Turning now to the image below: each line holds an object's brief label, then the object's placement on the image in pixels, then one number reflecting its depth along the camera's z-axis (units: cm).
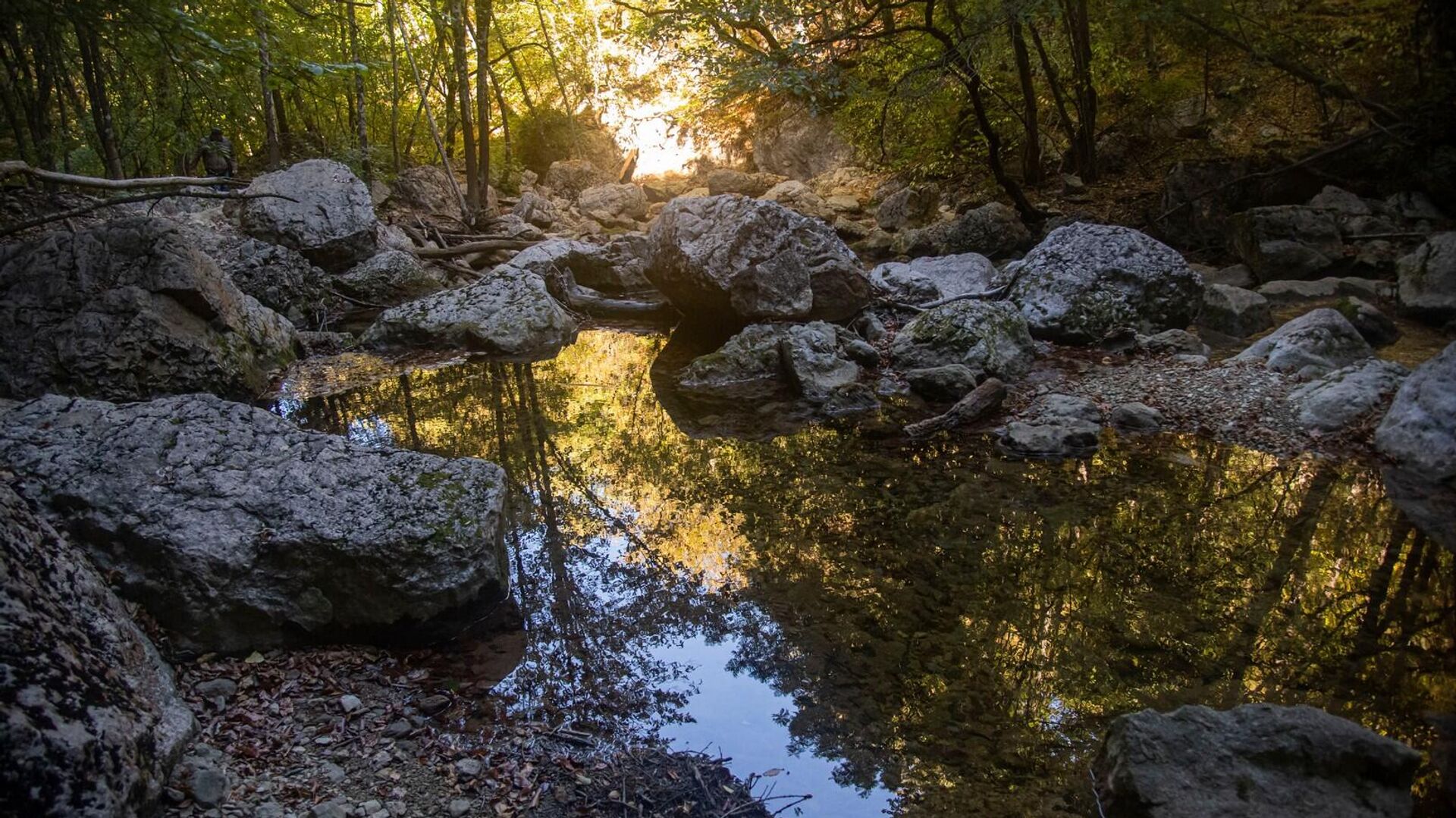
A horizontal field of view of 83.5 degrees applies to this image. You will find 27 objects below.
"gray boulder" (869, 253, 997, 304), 1088
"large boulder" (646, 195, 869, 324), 1018
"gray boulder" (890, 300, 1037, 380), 817
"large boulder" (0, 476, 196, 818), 210
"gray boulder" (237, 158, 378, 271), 1175
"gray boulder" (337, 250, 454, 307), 1191
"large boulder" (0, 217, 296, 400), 713
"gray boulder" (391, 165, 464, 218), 1703
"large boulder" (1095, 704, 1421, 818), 280
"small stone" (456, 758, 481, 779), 314
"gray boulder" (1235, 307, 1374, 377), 716
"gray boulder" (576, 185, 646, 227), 1953
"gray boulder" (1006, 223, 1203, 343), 888
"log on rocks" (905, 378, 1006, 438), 707
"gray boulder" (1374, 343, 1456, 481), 550
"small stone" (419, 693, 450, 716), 351
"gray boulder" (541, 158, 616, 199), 2183
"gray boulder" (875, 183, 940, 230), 1510
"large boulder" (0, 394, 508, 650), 366
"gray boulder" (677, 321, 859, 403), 830
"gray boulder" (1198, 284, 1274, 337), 884
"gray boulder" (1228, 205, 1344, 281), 1011
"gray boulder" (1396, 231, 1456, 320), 817
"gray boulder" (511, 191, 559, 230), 1733
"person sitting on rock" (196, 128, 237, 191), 1316
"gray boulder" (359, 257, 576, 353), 1016
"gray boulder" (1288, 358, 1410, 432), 632
